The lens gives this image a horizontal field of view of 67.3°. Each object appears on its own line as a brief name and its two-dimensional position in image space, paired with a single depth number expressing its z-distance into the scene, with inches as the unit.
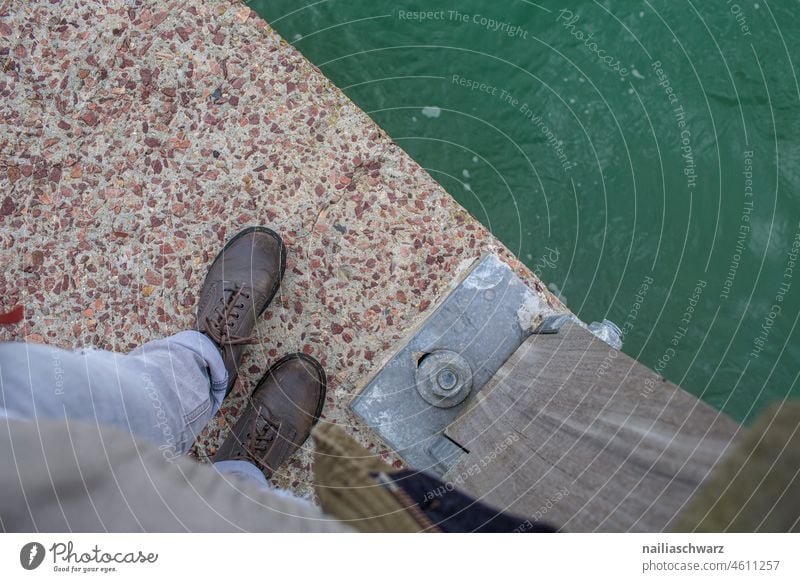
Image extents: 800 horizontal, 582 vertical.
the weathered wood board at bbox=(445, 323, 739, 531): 43.0
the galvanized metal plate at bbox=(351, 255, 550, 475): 76.9
